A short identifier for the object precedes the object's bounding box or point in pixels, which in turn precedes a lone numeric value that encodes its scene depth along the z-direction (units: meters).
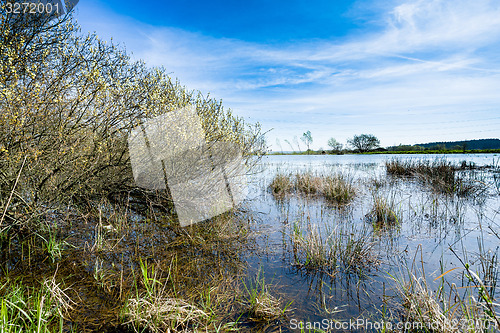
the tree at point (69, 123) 3.64
